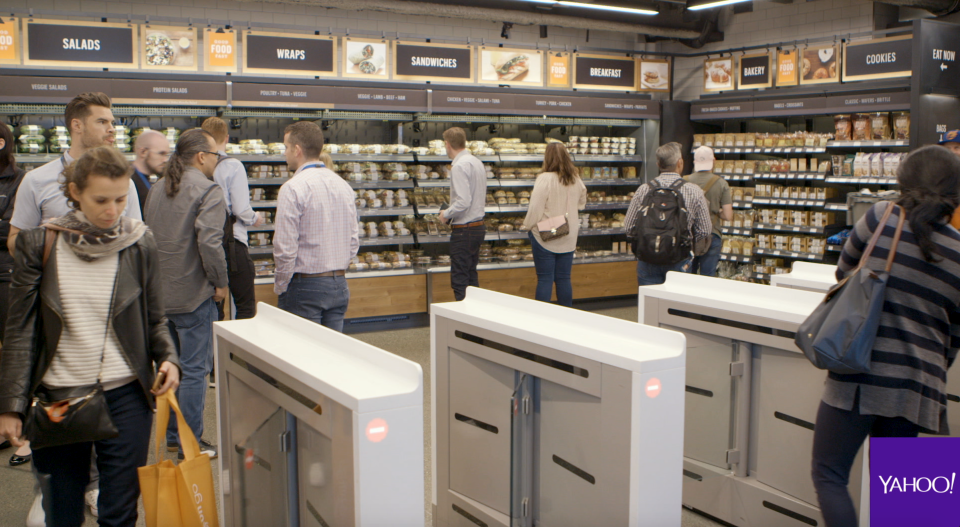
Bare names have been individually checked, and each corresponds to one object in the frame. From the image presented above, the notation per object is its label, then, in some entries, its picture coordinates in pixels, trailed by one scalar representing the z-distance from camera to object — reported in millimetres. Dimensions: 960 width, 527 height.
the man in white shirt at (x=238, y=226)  4555
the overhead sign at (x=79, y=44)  5965
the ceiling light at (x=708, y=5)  7419
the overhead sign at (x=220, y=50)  6484
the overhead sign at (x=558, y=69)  7859
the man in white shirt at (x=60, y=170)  2916
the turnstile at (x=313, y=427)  1781
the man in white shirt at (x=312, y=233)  3793
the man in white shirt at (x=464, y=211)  6164
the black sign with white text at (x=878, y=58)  6914
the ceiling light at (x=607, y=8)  7543
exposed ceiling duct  7590
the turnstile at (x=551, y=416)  2145
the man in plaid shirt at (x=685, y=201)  4977
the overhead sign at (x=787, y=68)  7828
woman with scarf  2080
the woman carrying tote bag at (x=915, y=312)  2172
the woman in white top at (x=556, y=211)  6066
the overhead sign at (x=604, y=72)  8078
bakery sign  8047
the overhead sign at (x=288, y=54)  6621
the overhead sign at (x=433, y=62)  7141
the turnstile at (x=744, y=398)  2986
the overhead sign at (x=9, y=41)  5852
